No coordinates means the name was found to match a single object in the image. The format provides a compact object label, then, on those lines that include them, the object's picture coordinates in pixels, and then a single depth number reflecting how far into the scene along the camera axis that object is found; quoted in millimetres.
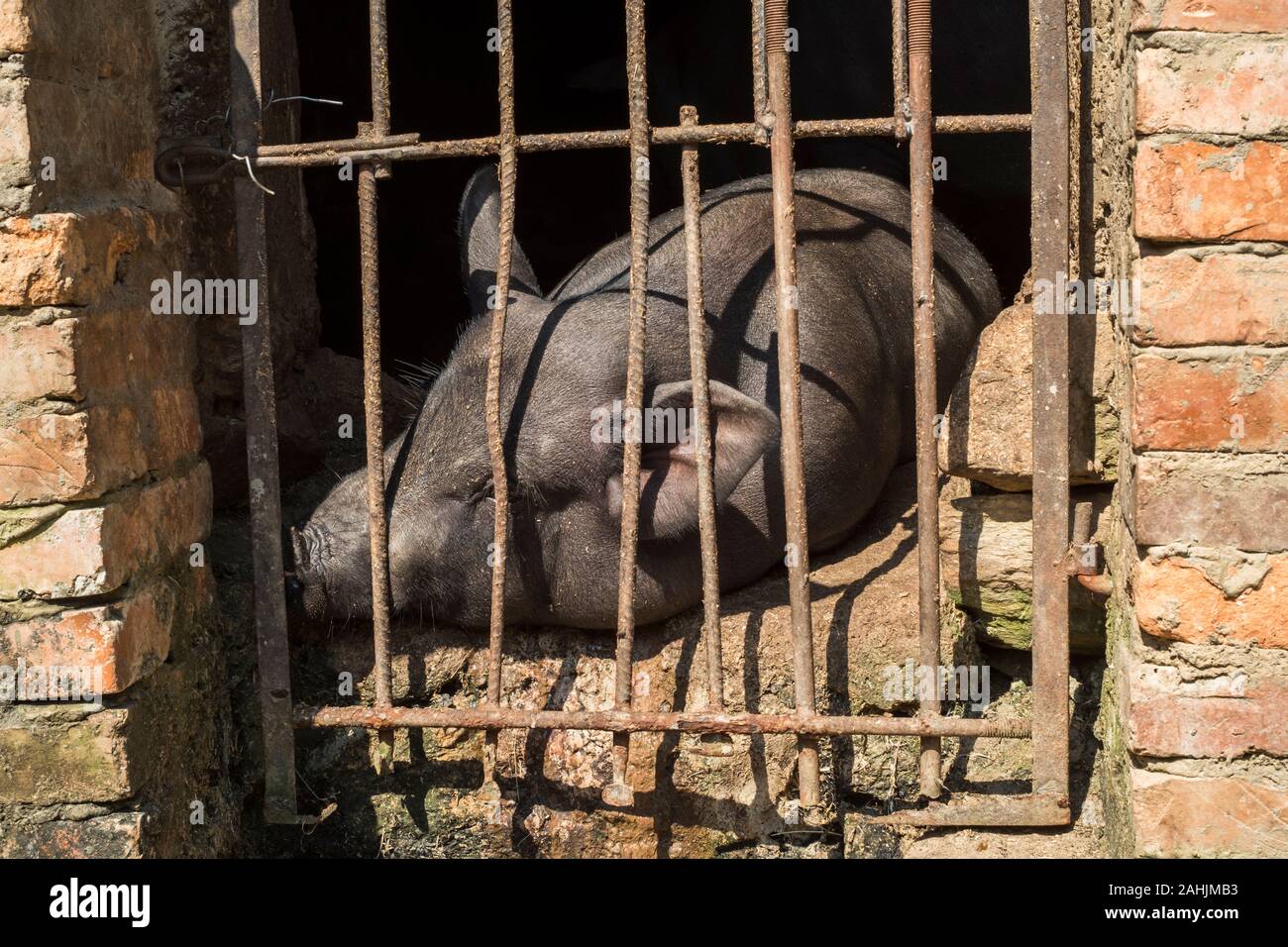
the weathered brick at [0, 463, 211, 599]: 2893
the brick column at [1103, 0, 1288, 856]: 2674
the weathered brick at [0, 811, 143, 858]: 2994
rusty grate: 3125
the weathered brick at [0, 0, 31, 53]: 2742
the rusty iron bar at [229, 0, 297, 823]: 3387
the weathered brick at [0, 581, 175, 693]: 2914
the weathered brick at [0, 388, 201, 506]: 2857
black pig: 3775
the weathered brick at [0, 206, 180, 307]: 2791
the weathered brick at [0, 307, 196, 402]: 2826
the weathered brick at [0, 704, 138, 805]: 2961
